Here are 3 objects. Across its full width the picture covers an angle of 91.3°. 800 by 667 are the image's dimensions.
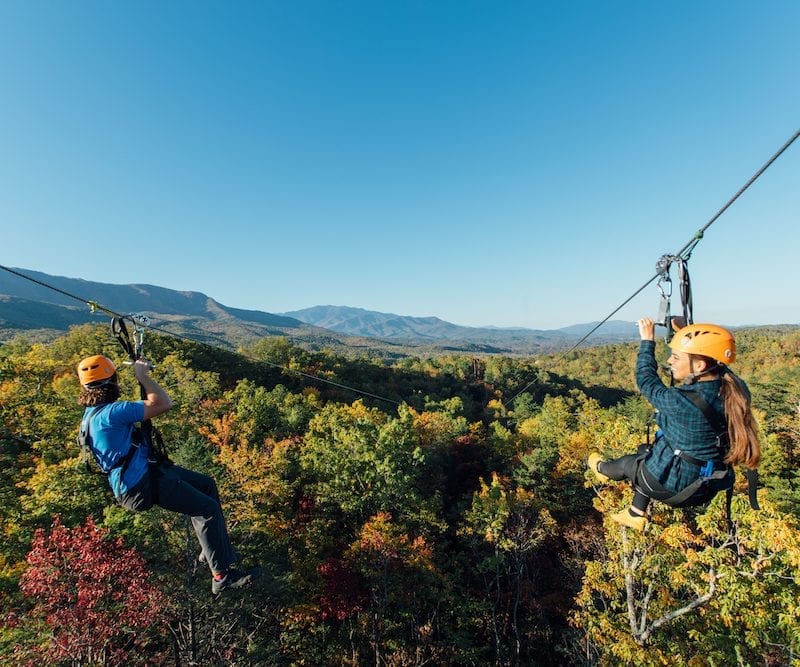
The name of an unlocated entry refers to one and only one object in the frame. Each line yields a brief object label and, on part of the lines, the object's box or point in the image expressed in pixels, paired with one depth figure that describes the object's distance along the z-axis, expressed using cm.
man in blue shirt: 382
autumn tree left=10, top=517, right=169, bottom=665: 985
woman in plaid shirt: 335
